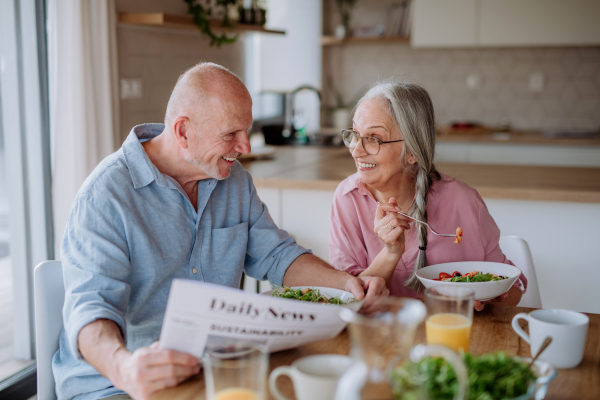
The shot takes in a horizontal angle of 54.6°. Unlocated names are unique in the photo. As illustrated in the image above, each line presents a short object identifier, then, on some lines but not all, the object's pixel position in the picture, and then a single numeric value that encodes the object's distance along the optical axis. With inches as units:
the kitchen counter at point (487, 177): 90.1
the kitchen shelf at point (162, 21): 112.1
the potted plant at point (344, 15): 201.6
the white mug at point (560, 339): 38.3
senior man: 45.1
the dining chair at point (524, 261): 66.0
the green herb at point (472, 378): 26.5
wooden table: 36.0
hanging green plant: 127.8
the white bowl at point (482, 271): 48.4
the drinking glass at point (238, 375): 29.7
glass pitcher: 25.3
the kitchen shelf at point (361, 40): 192.3
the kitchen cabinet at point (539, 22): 164.9
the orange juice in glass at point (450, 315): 38.3
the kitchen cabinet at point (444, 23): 171.2
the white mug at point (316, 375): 30.6
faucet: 165.7
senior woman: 66.4
